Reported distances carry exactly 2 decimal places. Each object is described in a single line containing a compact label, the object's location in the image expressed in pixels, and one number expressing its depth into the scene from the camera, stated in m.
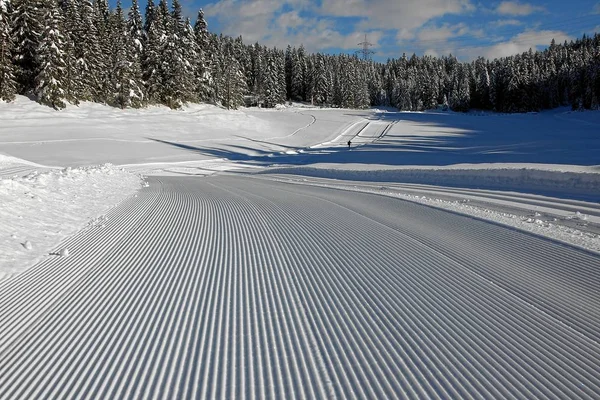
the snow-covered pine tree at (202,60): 65.31
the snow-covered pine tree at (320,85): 108.88
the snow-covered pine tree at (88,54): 49.34
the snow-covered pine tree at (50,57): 41.25
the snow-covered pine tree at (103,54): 52.12
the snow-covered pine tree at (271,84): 90.38
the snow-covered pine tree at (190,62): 58.44
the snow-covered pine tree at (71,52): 45.16
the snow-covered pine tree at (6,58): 39.12
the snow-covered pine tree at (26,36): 43.03
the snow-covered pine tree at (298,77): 114.56
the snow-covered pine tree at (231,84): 73.06
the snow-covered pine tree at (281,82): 96.69
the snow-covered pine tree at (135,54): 51.94
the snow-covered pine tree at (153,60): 54.59
